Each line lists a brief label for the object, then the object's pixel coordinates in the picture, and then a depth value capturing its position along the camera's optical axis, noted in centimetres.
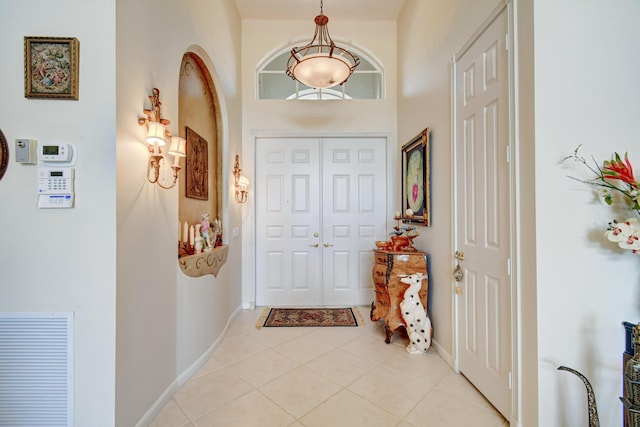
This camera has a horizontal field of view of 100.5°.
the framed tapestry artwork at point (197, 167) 236
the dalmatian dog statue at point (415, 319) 251
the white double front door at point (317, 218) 383
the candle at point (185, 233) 230
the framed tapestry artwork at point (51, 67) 139
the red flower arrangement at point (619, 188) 124
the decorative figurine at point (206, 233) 245
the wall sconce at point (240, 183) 336
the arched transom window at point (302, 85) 385
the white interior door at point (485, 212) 166
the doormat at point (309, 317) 320
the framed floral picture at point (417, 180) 272
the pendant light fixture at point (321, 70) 208
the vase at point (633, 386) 111
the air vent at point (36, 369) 139
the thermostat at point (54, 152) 139
